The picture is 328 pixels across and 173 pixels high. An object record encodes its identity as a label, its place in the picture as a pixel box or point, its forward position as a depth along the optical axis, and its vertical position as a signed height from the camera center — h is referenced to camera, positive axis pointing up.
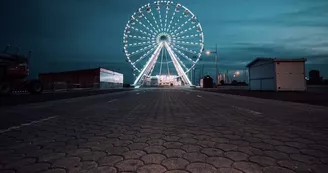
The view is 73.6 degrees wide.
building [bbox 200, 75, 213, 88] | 55.78 +0.76
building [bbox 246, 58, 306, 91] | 23.77 +1.14
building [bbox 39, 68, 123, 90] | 57.13 +2.49
